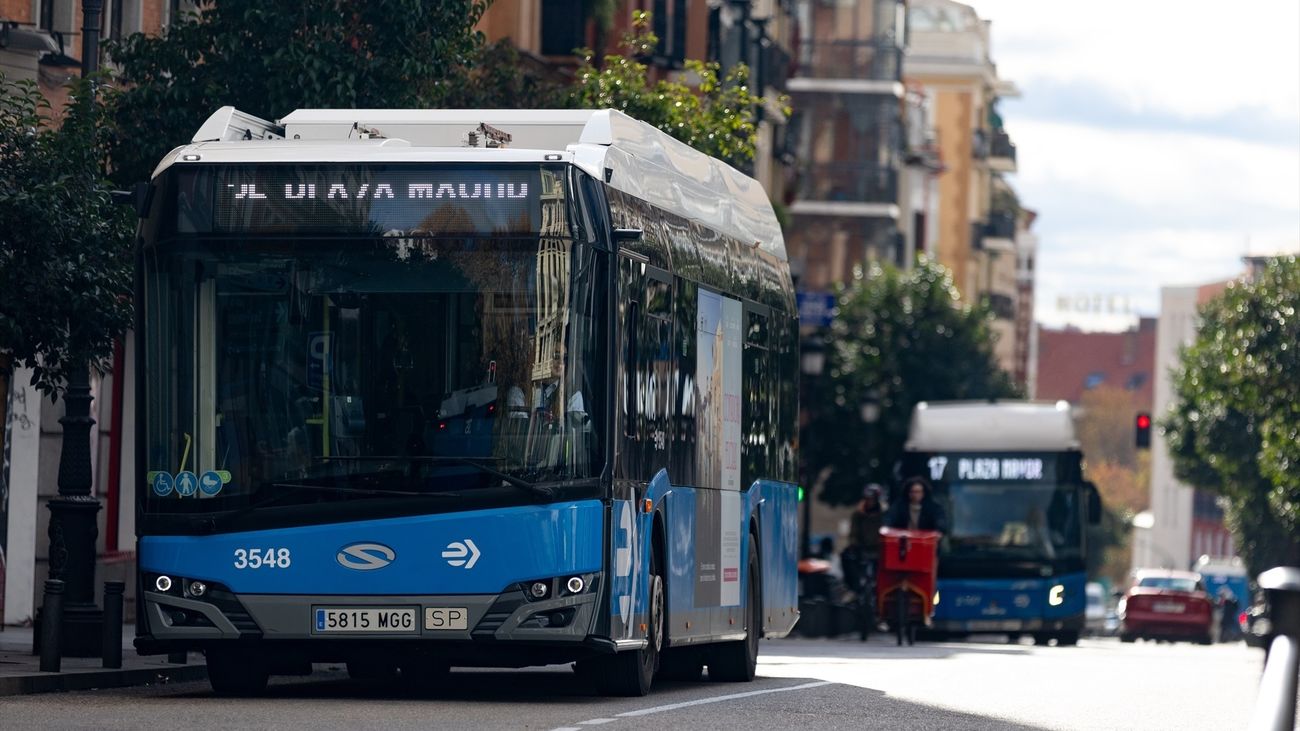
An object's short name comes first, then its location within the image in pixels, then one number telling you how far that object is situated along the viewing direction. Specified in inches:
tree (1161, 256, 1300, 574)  2770.7
